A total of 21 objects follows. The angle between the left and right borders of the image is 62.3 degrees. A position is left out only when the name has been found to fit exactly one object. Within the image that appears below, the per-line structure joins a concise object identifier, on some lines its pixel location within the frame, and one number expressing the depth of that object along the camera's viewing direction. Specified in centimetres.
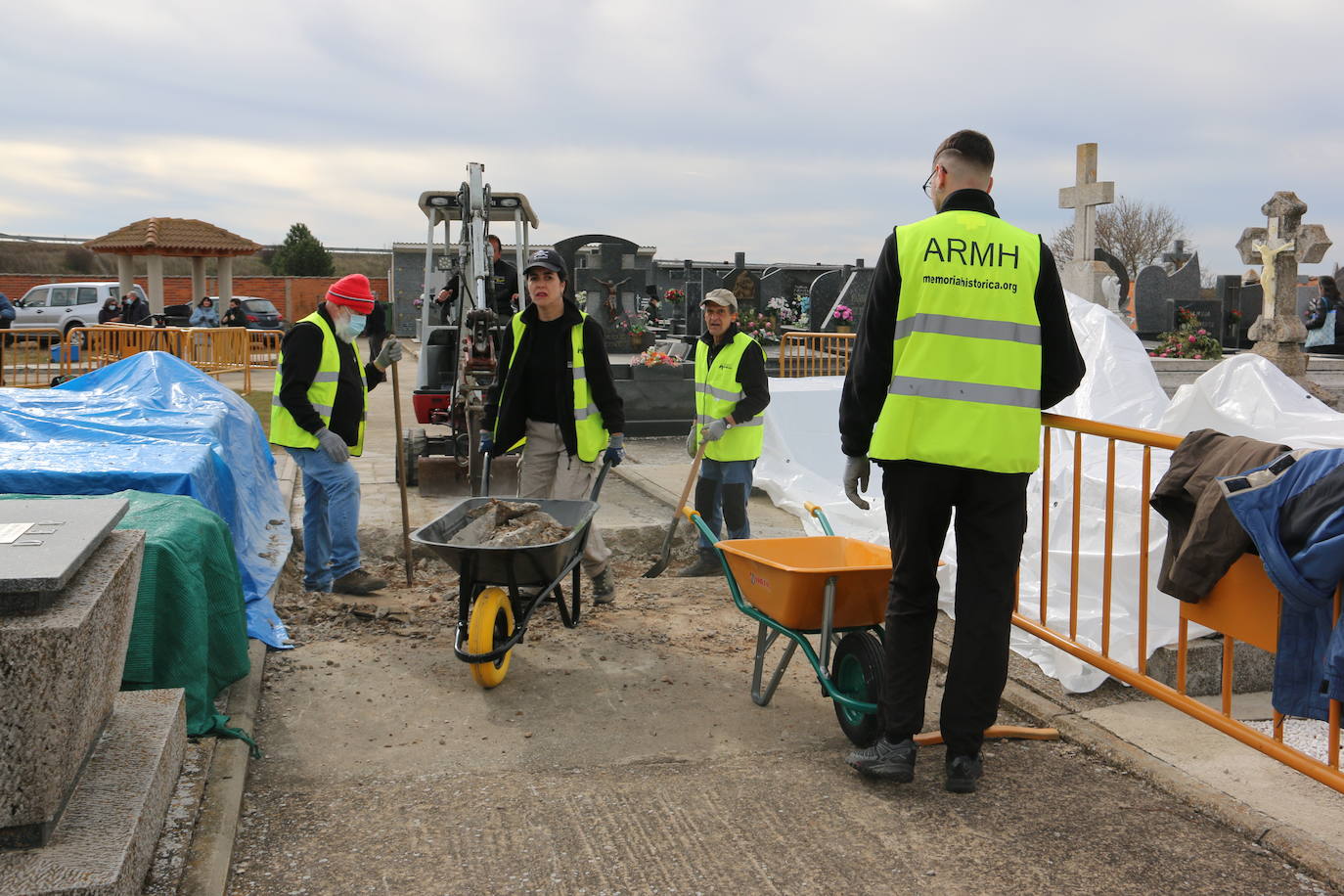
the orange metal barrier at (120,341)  1747
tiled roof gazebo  2733
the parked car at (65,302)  3092
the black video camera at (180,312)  2978
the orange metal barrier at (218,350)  1998
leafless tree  4853
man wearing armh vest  332
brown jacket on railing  313
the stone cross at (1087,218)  1064
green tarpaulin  350
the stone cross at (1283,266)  1098
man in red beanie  581
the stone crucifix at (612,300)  1927
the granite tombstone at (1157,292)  2558
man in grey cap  627
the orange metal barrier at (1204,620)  311
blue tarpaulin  455
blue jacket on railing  279
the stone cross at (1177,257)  3094
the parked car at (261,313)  3334
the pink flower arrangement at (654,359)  1273
